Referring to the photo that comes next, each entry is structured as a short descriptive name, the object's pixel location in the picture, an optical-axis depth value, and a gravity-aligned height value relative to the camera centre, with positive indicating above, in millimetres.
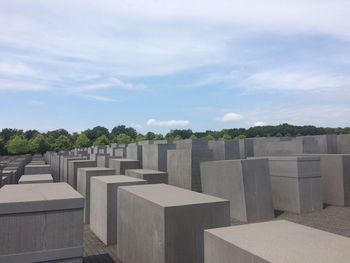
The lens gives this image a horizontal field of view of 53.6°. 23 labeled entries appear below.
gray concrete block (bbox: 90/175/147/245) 9906 -1696
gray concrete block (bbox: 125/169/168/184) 13344 -1120
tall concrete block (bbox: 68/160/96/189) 17062 -855
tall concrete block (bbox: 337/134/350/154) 22297 -26
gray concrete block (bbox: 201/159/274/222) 12320 -1581
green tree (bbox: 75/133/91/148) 85438 +1645
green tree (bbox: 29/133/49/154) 77950 +1027
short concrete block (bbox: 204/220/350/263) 3668 -1179
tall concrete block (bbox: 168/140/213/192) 15352 -903
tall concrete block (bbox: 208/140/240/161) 23438 -295
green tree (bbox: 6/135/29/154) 74250 +836
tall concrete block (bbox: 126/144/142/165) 21141 -295
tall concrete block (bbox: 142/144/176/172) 17795 -480
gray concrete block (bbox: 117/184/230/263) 6195 -1436
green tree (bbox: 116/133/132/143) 83231 +2178
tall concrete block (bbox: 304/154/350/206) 14328 -1467
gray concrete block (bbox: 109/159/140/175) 16703 -840
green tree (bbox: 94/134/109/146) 83056 +1755
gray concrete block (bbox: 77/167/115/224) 12734 -1207
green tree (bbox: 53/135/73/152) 80938 +1201
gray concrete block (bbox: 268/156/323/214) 13297 -1543
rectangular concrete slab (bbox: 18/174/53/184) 11125 -1002
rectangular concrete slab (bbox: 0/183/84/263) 5965 -1392
